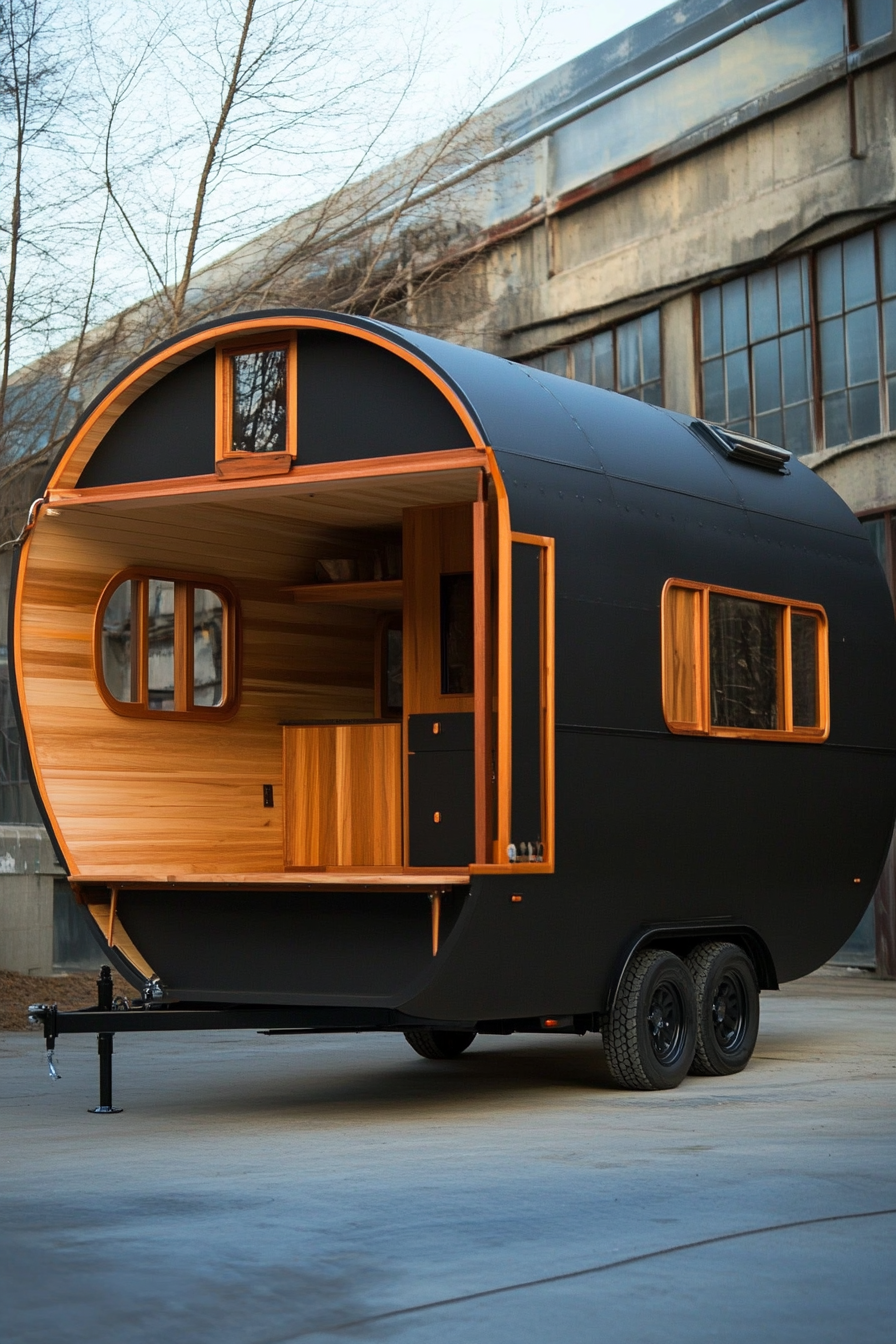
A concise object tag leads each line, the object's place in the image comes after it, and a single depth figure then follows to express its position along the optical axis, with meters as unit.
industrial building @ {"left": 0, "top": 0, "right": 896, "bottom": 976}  17.78
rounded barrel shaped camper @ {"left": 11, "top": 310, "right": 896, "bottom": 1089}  9.30
